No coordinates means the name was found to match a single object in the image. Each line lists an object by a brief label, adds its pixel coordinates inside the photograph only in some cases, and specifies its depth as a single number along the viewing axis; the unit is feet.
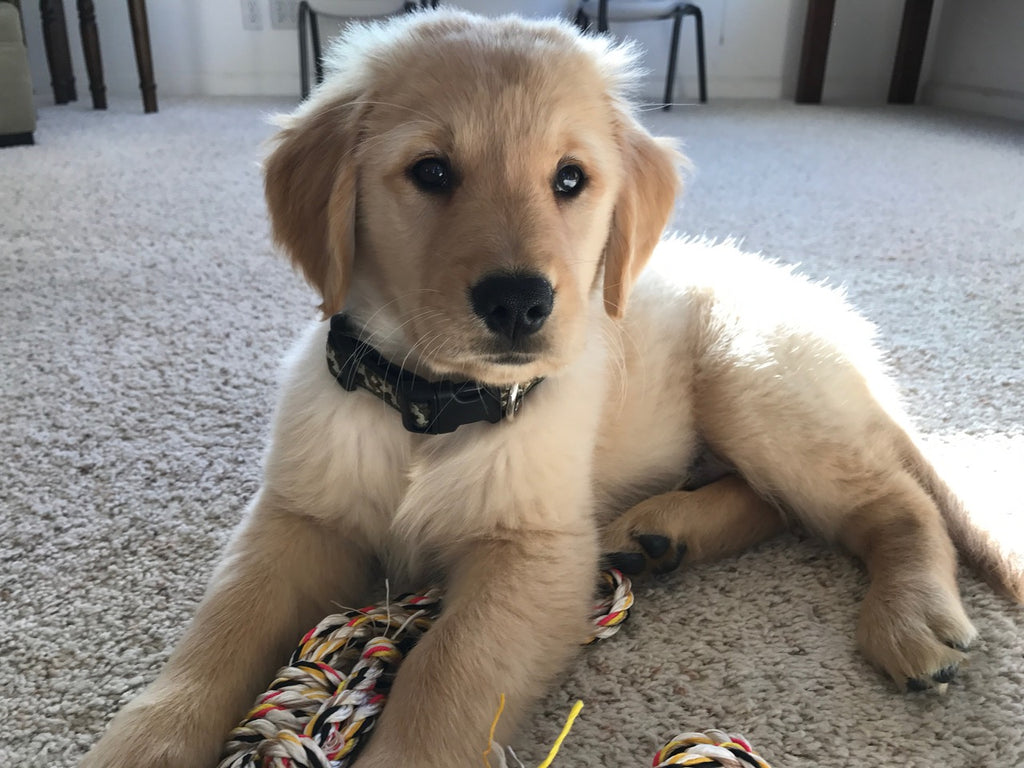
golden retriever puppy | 1.34
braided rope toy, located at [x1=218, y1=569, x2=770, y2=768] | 1.18
